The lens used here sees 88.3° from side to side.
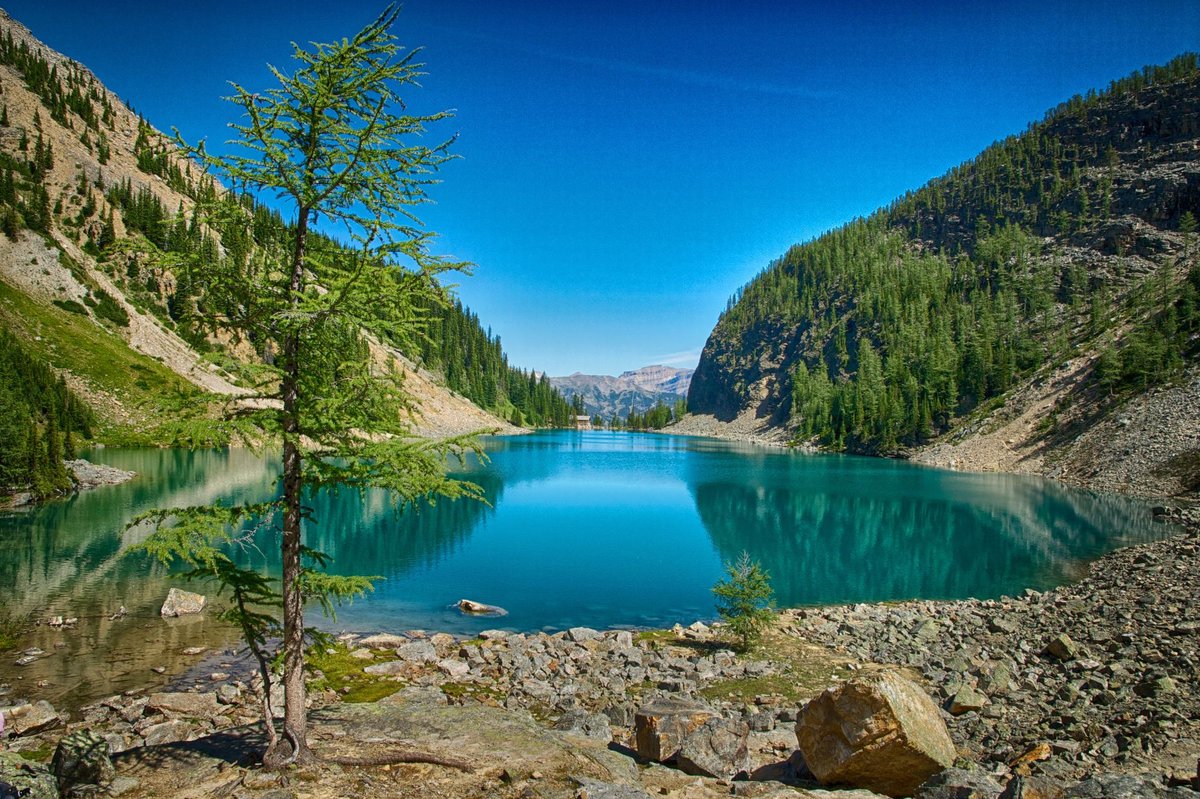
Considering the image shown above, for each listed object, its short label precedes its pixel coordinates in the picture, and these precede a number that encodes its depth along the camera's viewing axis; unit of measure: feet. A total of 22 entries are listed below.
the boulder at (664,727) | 32.32
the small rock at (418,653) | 54.75
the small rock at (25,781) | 20.65
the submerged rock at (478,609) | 73.98
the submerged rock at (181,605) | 65.41
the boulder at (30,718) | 37.40
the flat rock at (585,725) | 38.42
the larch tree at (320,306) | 25.35
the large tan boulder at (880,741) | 28.76
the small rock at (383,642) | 58.44
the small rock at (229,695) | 42.61
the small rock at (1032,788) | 22.95
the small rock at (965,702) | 42.22
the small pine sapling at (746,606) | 59.72
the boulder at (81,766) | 23.09
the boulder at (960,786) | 25.68
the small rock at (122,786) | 23.84
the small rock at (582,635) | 62.89
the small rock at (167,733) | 35.45
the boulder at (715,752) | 30.83
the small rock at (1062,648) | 52.65
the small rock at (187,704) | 40.36
